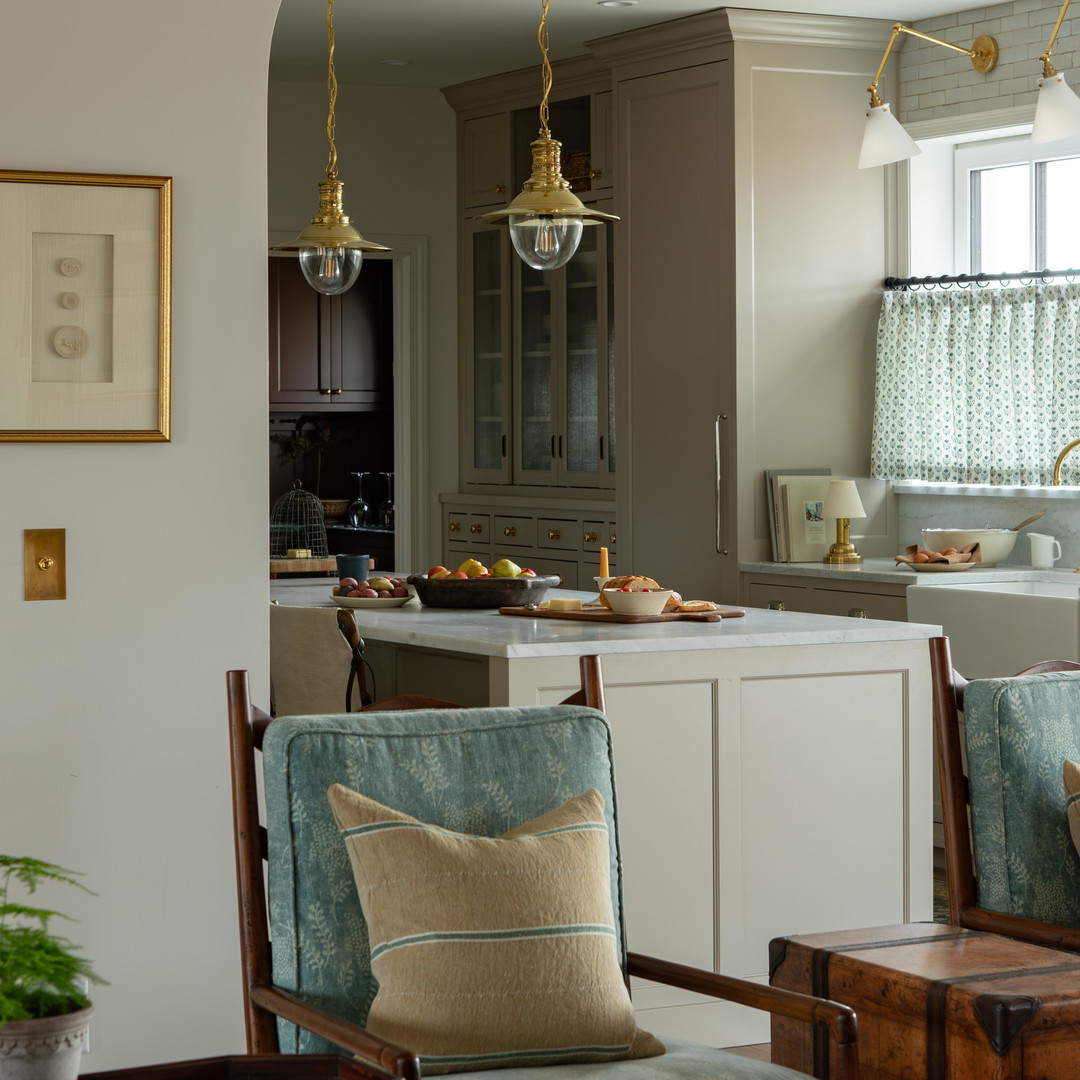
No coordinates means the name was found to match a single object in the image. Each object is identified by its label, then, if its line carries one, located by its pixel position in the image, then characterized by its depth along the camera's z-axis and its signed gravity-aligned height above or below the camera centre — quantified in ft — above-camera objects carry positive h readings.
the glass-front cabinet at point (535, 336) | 20.74 +2.30
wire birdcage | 25.98 -0.28
